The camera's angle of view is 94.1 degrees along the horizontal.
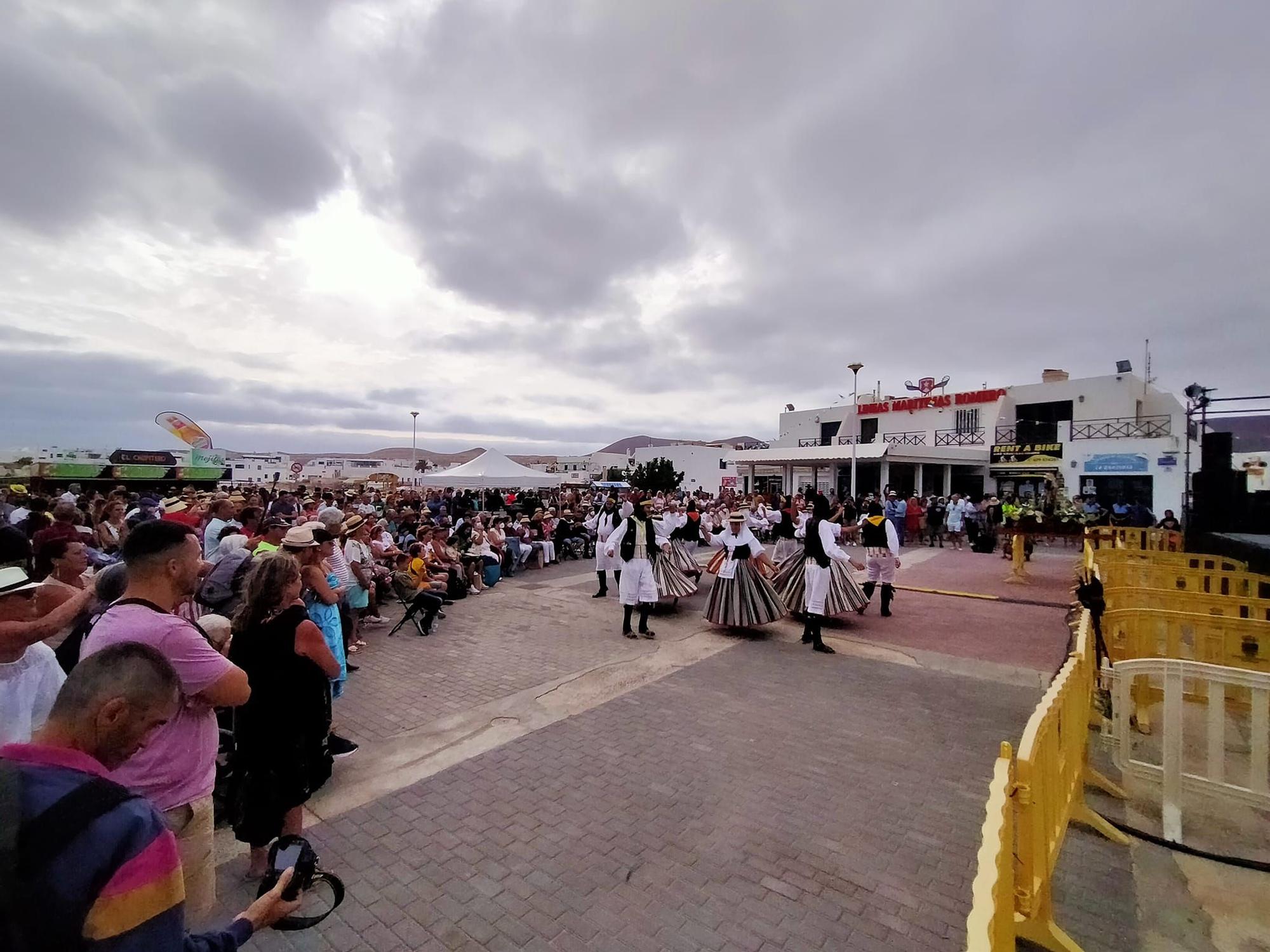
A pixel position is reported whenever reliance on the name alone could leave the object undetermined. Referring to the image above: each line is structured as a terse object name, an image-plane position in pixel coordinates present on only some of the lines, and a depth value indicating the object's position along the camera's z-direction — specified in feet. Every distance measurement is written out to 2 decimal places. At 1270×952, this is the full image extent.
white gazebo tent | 57.36
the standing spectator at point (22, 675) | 7.46
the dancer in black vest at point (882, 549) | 30.35
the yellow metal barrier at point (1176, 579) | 23.48
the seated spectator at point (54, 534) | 11.94
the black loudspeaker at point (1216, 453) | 36.19
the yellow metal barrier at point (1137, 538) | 41.27
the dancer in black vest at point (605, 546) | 35.42
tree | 150.71
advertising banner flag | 71.15
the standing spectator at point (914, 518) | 67.21
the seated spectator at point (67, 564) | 12.05
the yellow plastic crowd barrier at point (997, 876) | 5.58
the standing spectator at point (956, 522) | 65.51
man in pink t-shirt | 7.13
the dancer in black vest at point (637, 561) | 26.50
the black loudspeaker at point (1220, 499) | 35.78
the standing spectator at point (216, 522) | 22.65
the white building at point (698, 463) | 184.03
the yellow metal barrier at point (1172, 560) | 26.66
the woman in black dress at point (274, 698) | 9.94
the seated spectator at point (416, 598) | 26.81
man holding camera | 3.47
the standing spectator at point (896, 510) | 62.80
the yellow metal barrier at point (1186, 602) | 17.49
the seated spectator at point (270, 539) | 16.85
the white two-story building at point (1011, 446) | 78.54
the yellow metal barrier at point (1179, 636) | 15.79
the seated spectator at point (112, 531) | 29.17
